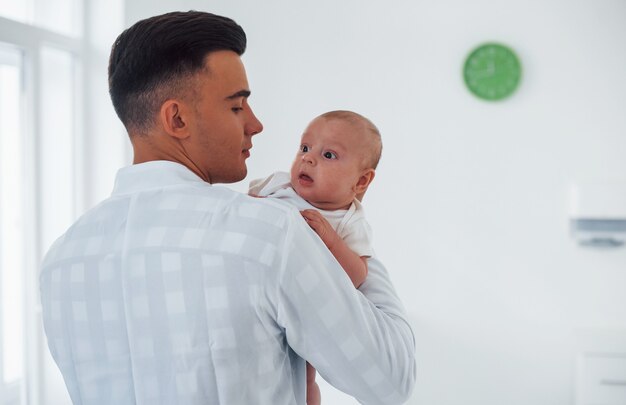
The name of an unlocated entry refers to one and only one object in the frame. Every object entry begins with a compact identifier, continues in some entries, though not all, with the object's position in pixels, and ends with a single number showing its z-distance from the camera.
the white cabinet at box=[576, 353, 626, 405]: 2.79
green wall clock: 3.11
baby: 1.27
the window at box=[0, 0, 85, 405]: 2.18
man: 0.79
